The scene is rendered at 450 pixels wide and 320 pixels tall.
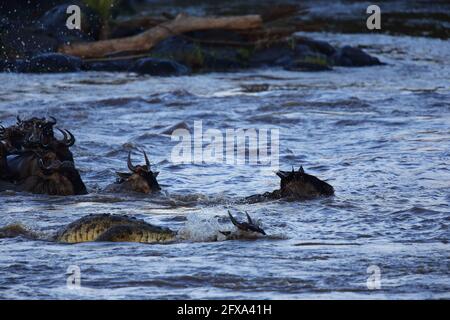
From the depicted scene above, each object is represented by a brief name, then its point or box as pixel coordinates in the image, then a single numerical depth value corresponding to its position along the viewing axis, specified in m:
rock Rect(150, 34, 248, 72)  24.28
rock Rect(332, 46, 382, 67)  24.80
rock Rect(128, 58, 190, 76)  23.59
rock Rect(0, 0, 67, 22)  27.00
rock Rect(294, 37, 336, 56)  25.44
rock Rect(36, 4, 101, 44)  25.05
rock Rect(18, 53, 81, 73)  23.14
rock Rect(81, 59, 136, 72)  24.02
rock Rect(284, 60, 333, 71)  24.09
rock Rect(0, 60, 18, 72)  23.08
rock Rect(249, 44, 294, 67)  24.84
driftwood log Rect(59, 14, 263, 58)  24.47
